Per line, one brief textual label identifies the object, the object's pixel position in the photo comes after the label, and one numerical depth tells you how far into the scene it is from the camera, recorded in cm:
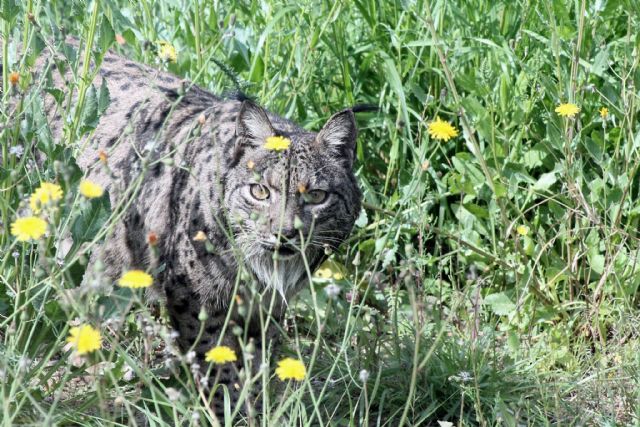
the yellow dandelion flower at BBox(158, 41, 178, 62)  649
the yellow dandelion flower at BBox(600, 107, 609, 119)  892
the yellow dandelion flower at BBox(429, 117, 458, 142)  685
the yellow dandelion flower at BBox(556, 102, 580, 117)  812
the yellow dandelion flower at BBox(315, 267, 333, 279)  909
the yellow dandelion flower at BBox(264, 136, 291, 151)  633
